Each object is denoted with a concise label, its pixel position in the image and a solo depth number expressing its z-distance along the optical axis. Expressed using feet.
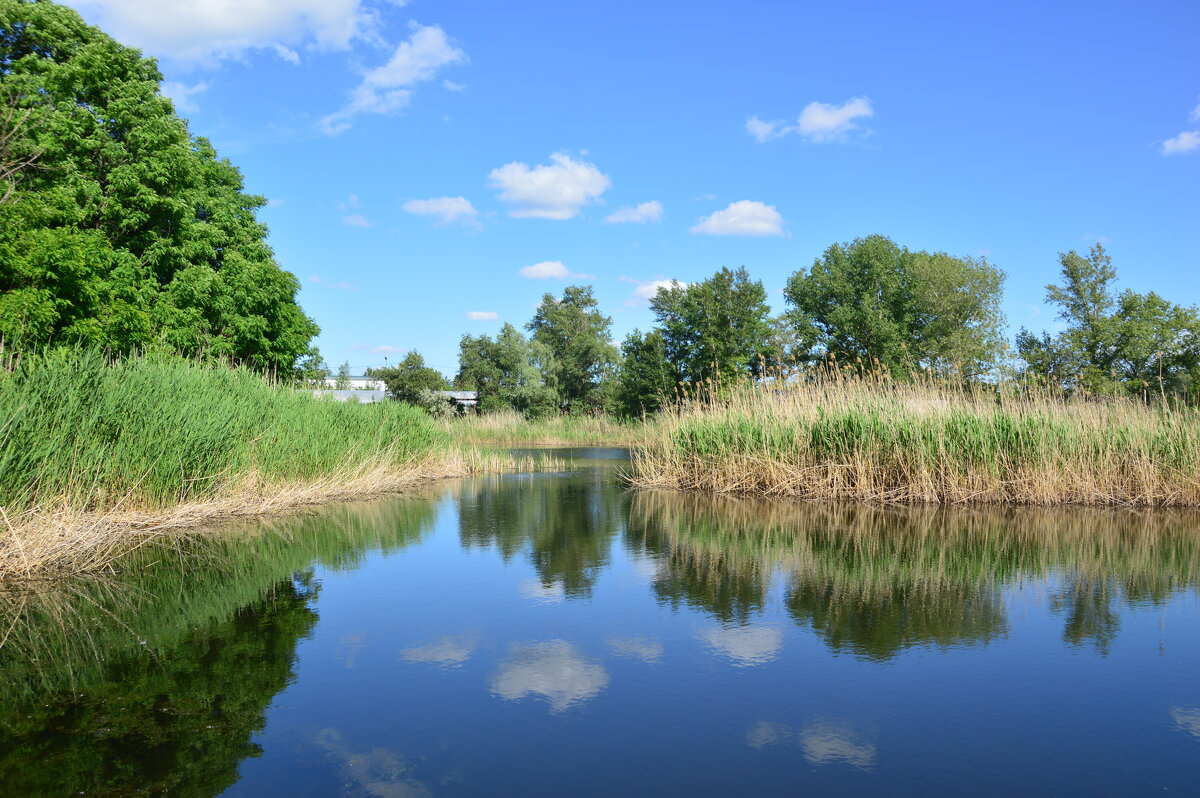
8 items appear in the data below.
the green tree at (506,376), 166.20
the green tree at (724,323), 140.46
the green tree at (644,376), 146.51
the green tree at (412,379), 140.56
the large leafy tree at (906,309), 133.80
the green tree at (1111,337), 133.31
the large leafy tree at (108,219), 47.24
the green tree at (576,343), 193.88
